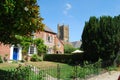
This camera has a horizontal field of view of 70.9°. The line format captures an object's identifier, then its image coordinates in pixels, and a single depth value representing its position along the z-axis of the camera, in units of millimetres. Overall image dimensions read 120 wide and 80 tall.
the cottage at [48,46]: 14680
